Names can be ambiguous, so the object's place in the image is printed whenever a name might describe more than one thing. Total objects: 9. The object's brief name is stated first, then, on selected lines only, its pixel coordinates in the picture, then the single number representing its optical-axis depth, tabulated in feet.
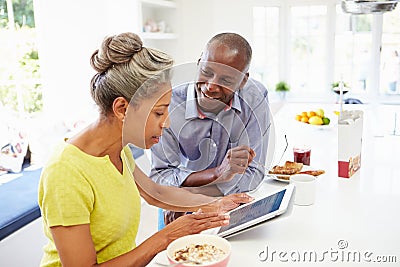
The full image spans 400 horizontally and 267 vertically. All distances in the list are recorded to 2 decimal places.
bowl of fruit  7.99
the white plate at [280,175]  5.00
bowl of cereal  2.97
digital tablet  3.76
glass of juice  5.62
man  4.47
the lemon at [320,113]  8.21
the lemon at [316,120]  8.00
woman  3.26
